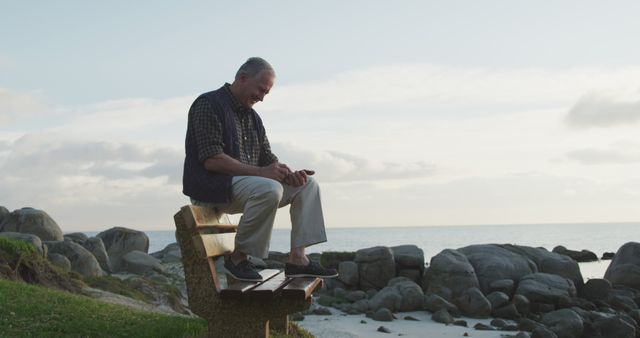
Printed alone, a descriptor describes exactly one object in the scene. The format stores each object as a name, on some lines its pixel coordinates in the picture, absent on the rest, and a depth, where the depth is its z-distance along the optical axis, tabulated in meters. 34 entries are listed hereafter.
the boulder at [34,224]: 18.30
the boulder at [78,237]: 21.92
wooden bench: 5.07
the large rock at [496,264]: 19.02
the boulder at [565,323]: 13.09
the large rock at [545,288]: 17.00
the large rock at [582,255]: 41.75
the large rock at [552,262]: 20.50
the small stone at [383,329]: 13.04
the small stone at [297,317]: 13.93
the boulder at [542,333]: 12.43
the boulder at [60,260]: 14.04
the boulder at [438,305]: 15.49
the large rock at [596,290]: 18.59
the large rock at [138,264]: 18.61
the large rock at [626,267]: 21.50
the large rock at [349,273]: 19.33
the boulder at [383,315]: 14.45
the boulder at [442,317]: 14.45
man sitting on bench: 5.25
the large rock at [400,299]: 15.64
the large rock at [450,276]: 17.73
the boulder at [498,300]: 16.19
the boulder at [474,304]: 15.60
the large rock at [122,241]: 23.48
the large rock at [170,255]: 24.03
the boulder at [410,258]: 19.78
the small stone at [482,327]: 13.85
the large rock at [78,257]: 15.29
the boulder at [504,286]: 17.83
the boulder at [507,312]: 15.67
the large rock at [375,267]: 19.39
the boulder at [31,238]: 12.84
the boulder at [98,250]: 19.56
